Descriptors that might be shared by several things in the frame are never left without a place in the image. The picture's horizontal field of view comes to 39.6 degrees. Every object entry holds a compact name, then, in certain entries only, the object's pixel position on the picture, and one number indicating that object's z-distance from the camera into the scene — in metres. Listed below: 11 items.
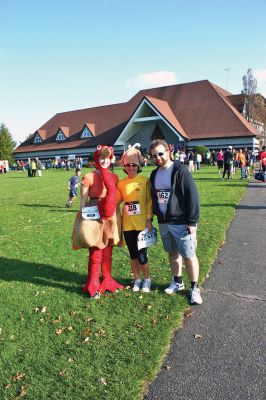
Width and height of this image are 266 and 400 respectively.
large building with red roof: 40.94
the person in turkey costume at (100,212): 5.07
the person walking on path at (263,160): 15.12
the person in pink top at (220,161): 26.83
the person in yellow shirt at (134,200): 5.11
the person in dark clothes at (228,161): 21.15
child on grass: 13.68
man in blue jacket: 4.76
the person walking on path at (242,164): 21.83
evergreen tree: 63.79
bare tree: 46.47
